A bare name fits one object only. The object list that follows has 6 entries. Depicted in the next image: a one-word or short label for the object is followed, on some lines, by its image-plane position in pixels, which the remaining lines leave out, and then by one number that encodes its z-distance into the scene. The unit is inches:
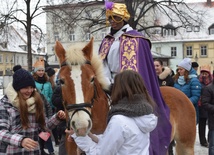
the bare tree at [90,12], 800.6
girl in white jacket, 104.5
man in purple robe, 158.1
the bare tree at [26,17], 790.5
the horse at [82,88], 119.1
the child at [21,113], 135.3
